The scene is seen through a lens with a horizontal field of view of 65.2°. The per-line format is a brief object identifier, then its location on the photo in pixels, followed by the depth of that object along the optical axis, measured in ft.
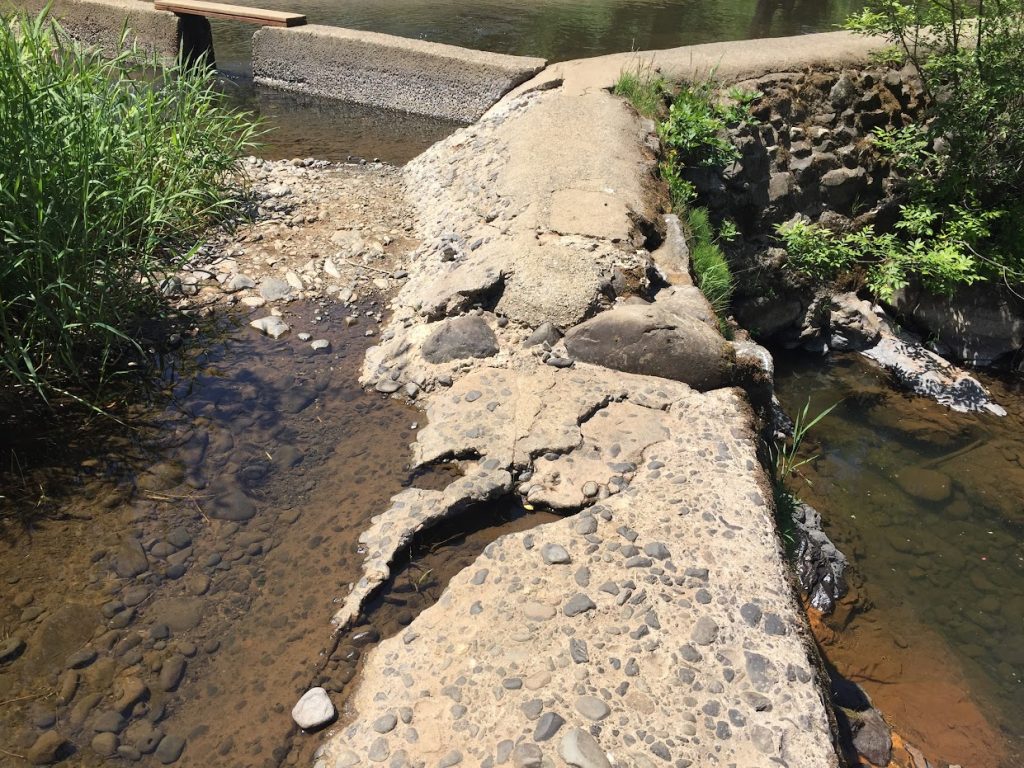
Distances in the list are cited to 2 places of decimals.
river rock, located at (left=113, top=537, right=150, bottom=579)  8.77
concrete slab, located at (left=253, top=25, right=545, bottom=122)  24.63
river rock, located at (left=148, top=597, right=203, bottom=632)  8.23
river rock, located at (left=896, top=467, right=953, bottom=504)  14.43
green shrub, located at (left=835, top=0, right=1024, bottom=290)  17.56
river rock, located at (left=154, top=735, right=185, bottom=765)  7.05
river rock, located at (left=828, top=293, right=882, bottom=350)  19.22
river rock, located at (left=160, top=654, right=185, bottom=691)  7.65
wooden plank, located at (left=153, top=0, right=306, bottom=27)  26.96
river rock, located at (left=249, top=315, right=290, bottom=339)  13.30
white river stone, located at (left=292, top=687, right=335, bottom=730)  7.27
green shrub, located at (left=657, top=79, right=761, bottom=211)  16.97
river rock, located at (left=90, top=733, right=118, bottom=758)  7.09
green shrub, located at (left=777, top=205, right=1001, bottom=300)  18.01
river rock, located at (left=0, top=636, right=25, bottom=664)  7.82
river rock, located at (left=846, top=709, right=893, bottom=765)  9.42
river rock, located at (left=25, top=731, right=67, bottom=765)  7.01
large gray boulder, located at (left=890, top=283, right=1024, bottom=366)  18.70
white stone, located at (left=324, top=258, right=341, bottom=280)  15.08
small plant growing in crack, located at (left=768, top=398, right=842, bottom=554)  10.78
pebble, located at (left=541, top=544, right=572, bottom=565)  8.36
